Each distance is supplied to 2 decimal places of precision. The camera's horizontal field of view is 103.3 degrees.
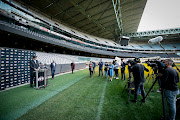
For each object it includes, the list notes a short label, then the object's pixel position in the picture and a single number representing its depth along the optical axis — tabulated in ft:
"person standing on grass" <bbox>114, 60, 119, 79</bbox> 20.73
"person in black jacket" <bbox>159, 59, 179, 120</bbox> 5.66
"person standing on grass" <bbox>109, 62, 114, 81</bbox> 19.86
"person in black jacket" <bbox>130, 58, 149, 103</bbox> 8.95
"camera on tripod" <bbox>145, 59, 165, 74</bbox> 6.59
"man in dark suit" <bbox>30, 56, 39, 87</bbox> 14.06
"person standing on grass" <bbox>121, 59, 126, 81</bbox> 19.60
